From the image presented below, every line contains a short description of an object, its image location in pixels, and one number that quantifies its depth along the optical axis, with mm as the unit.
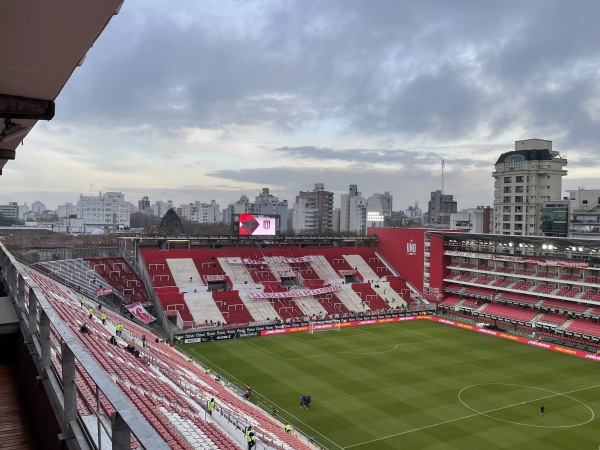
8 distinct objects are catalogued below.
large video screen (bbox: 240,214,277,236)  68000
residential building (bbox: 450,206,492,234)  102625
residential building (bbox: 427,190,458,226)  179000
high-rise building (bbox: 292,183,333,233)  168375
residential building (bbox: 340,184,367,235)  165250
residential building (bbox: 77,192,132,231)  173625
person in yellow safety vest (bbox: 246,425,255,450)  21281
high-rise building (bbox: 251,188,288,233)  170125
